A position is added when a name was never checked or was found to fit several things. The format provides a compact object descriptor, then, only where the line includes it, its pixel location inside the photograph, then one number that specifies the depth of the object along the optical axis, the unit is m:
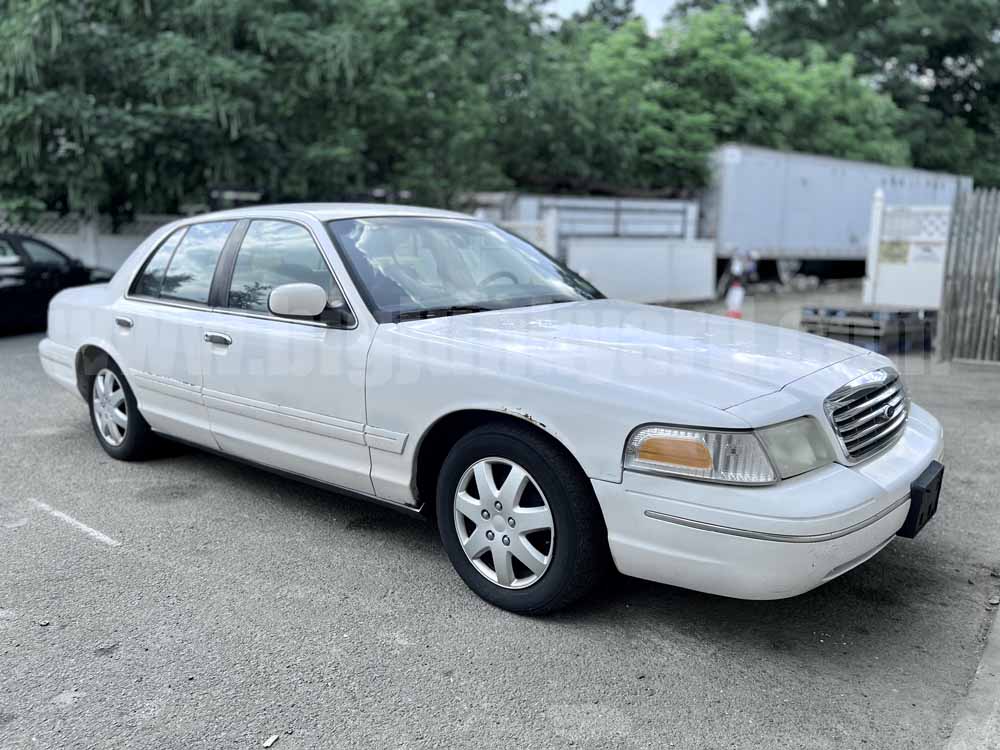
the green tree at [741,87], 21.80
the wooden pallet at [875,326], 9.17
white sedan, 2.87
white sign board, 11.60
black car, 10.71
